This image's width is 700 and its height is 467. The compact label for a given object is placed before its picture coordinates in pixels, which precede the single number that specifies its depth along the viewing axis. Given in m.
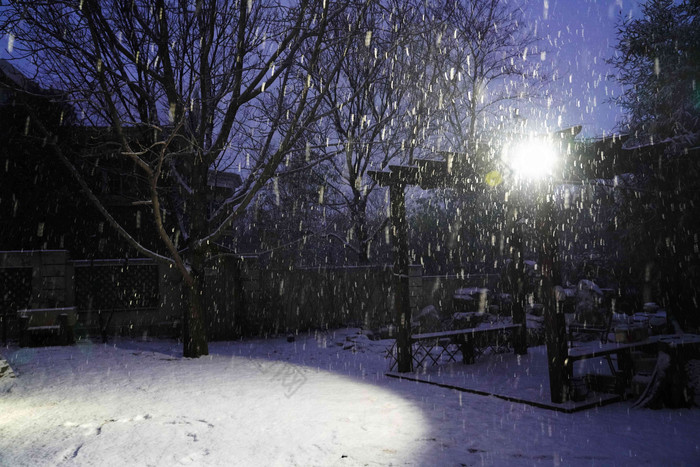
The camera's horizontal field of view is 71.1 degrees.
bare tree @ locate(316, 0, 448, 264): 16.61
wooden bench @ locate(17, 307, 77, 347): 10.45
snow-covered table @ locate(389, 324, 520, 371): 9.15
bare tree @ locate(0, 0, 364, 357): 8.66
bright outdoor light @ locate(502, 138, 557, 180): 6.49
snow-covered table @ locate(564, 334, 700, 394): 6.32
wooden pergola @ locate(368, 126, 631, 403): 6.27
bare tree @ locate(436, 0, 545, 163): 17.81
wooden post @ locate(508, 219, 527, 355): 10.23
